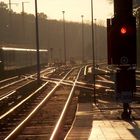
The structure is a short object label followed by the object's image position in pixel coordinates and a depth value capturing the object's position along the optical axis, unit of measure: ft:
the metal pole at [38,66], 136.12
